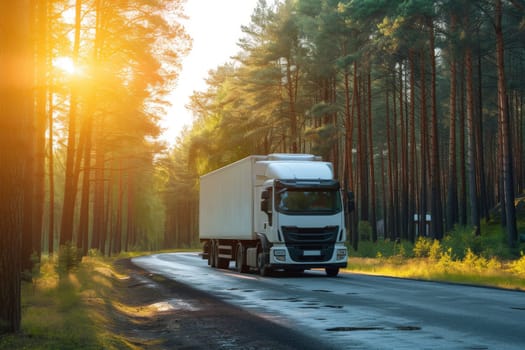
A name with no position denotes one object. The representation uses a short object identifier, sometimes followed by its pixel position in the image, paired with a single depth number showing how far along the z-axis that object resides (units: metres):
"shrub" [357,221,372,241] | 45.06
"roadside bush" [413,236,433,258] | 31.27
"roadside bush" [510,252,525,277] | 20.53
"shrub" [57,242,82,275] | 21.91
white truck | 23.80
